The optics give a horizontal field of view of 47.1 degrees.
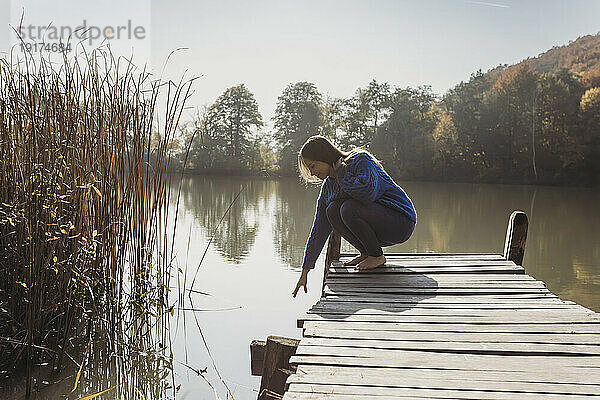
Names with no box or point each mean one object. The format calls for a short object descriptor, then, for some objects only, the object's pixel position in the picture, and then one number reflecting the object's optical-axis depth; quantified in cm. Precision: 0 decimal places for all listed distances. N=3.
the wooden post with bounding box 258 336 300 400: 235
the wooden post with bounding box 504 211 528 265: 356
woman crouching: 310
